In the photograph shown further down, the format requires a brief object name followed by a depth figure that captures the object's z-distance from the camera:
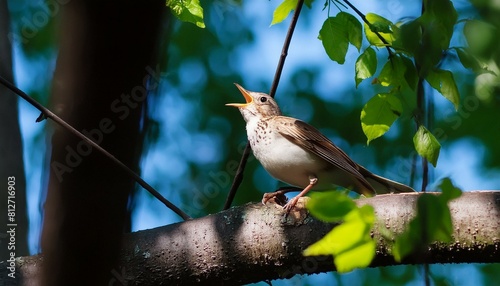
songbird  10.58
